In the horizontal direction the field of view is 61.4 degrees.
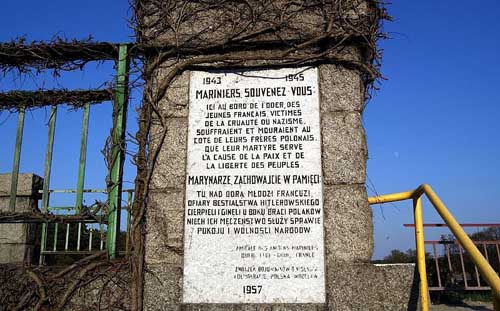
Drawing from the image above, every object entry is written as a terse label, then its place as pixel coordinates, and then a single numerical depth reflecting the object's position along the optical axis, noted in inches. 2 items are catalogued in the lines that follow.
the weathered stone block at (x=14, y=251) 213.1
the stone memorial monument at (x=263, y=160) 114.5
